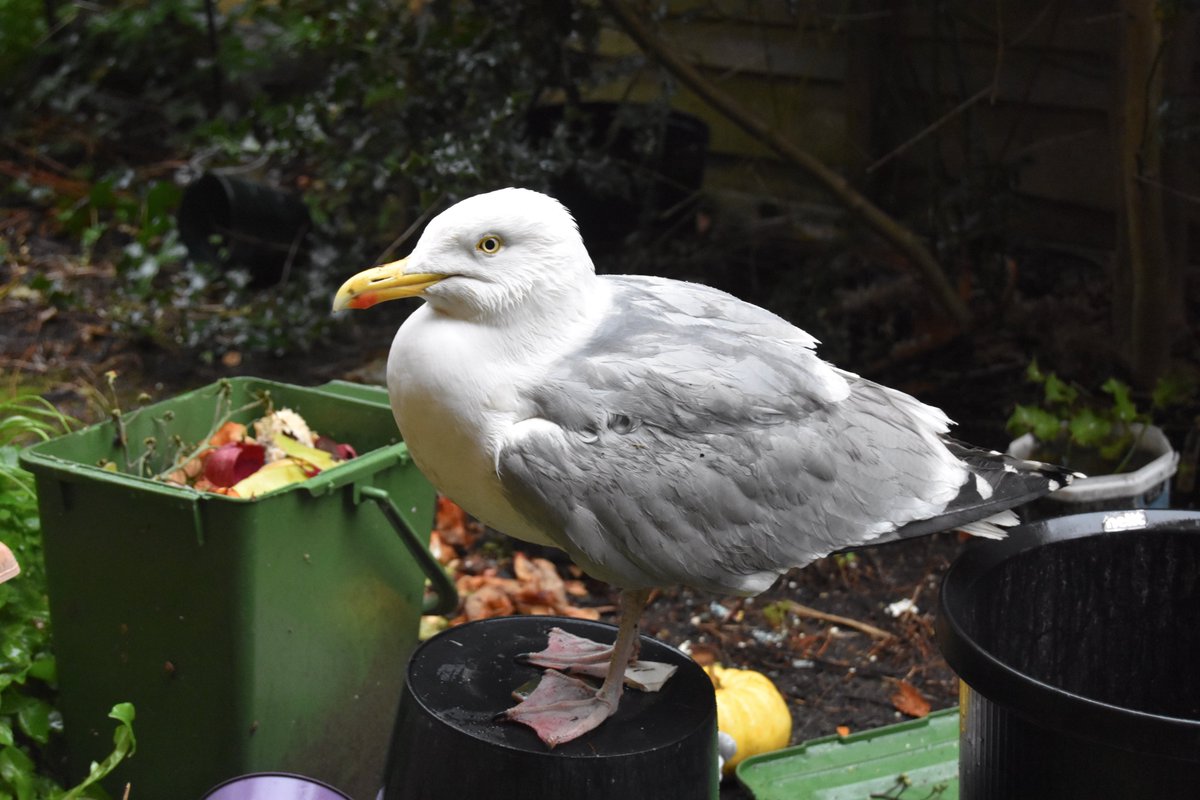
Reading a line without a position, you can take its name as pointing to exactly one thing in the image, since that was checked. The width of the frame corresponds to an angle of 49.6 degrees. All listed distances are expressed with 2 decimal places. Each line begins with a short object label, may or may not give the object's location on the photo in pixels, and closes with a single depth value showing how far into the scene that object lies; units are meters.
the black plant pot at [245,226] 4.87
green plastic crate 2.53
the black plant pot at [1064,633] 1.63
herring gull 1.76
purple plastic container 2.09
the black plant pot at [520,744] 1.88
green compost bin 2.21
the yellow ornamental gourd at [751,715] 2.65
